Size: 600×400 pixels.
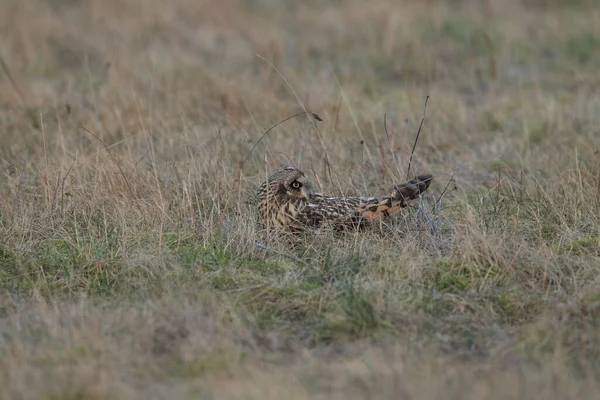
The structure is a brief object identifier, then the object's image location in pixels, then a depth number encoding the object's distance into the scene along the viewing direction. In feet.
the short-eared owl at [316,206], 42.14
